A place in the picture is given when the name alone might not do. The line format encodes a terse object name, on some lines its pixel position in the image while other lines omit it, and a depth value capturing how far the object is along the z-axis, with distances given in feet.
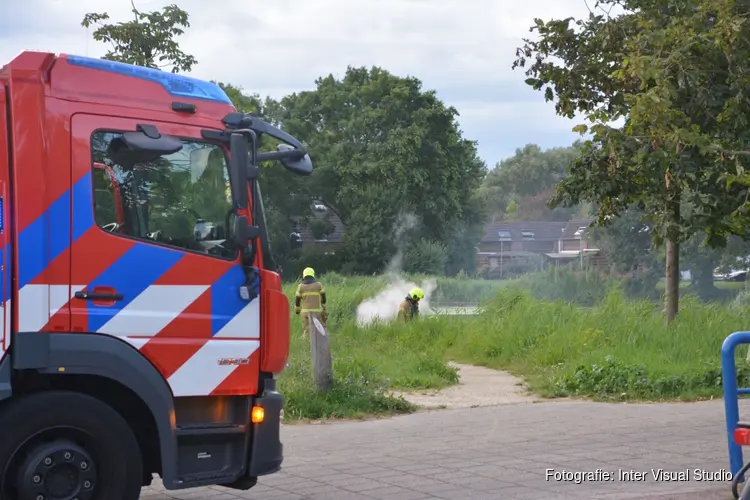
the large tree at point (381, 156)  165.89
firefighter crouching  65.57
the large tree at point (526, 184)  375.45
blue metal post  19.80
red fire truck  18.90
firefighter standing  63.87
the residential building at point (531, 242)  272.10
